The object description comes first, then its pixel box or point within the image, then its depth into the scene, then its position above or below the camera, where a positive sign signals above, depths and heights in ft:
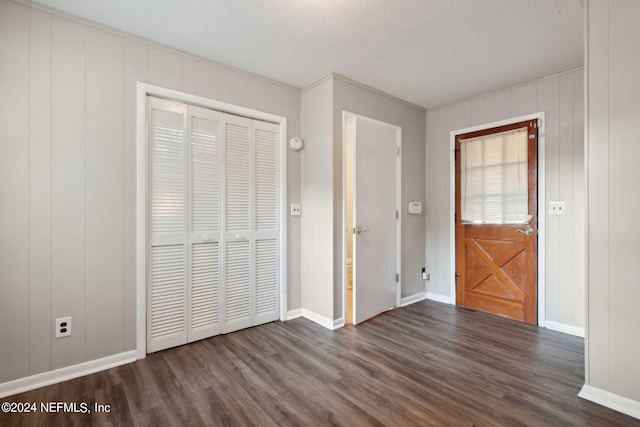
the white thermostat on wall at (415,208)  12.27 +0.19
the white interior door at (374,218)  10.15 -0.20
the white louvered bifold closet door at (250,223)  9.26 -0.34
